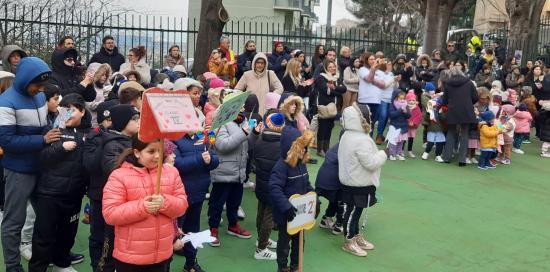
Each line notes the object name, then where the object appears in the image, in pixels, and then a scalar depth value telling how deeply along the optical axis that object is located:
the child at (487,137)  10.04
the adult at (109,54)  9.44
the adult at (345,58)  12.22
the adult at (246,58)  10.85
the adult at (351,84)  11.47
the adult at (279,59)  11.43
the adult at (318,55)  12.39
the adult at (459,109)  10.02
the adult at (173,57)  10.63
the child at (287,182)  4.93
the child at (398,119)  10.19
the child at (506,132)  10.57
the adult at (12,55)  6.12
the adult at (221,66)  9.99
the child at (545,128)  11.74
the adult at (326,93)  9.83
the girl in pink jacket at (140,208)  3.41
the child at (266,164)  5.46
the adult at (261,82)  8.61
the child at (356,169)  5.61
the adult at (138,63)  8.68
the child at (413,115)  10.27
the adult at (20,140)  4.35
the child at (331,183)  6.06
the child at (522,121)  11.65
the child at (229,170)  5.57
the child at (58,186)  4.43
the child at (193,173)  4.73
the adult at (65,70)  6.52
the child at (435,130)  10.41
